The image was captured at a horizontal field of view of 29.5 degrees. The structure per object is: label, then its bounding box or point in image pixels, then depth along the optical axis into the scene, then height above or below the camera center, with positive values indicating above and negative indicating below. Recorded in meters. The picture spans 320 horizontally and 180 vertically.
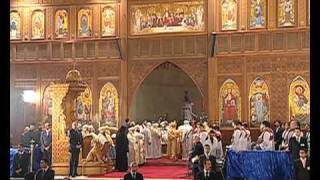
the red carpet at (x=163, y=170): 18.38 -2.61
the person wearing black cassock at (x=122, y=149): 19.28 -1.84
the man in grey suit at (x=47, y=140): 17.67 -1.44
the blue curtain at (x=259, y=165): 14.07 -1.76
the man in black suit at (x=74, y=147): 17.05 -1.59
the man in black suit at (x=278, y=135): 17.94 -1.35
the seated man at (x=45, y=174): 13.10 -1.81
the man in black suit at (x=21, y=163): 15.78 -1.90
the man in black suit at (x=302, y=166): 13.07 -1.67
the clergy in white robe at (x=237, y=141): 17.83 -1.48
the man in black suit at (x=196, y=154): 15.57 -1.67
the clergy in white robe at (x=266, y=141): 17.07 -1.43
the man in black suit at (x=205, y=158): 14.39 -1.68
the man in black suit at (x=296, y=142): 14.57 -1.29
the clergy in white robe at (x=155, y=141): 22.44 -1.87
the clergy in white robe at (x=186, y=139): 21.22 -1.72
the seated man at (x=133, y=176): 13.04 -1.83
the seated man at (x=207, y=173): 13.26 -1.82
